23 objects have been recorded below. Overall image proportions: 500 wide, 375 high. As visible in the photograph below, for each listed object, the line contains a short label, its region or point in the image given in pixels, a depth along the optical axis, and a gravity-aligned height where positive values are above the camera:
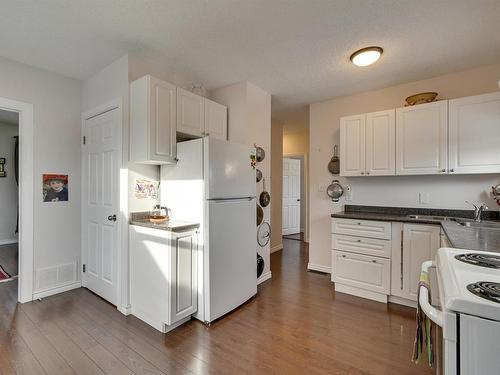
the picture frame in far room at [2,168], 5.00 +0.40
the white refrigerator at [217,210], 2.23 -0.22
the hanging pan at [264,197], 3.46 -0.14
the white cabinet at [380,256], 2.50 -0.75
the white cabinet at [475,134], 2.37 +0.53
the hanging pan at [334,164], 3.54 +0.35
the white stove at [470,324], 0.63 -0.37
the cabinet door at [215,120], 2.89 +0.83
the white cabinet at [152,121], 2.26 +0.63
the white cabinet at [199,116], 2.56 +0.82
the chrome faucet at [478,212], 2.50 -0.25
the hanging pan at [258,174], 3.35 +0.18
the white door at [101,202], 2.55 -0.16
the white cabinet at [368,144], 2.92 +0.54
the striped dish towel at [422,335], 0.97 -0.60
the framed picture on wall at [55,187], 2.77 +0.00
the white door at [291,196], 6.13 -0.21
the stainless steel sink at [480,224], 2.19 -0.34
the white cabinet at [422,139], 2.60 +0.54
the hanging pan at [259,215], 3.34 -0.38
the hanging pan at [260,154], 3.34 +0.47
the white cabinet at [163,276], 2.05 -0.79
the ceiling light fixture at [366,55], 2.31 +1.27
